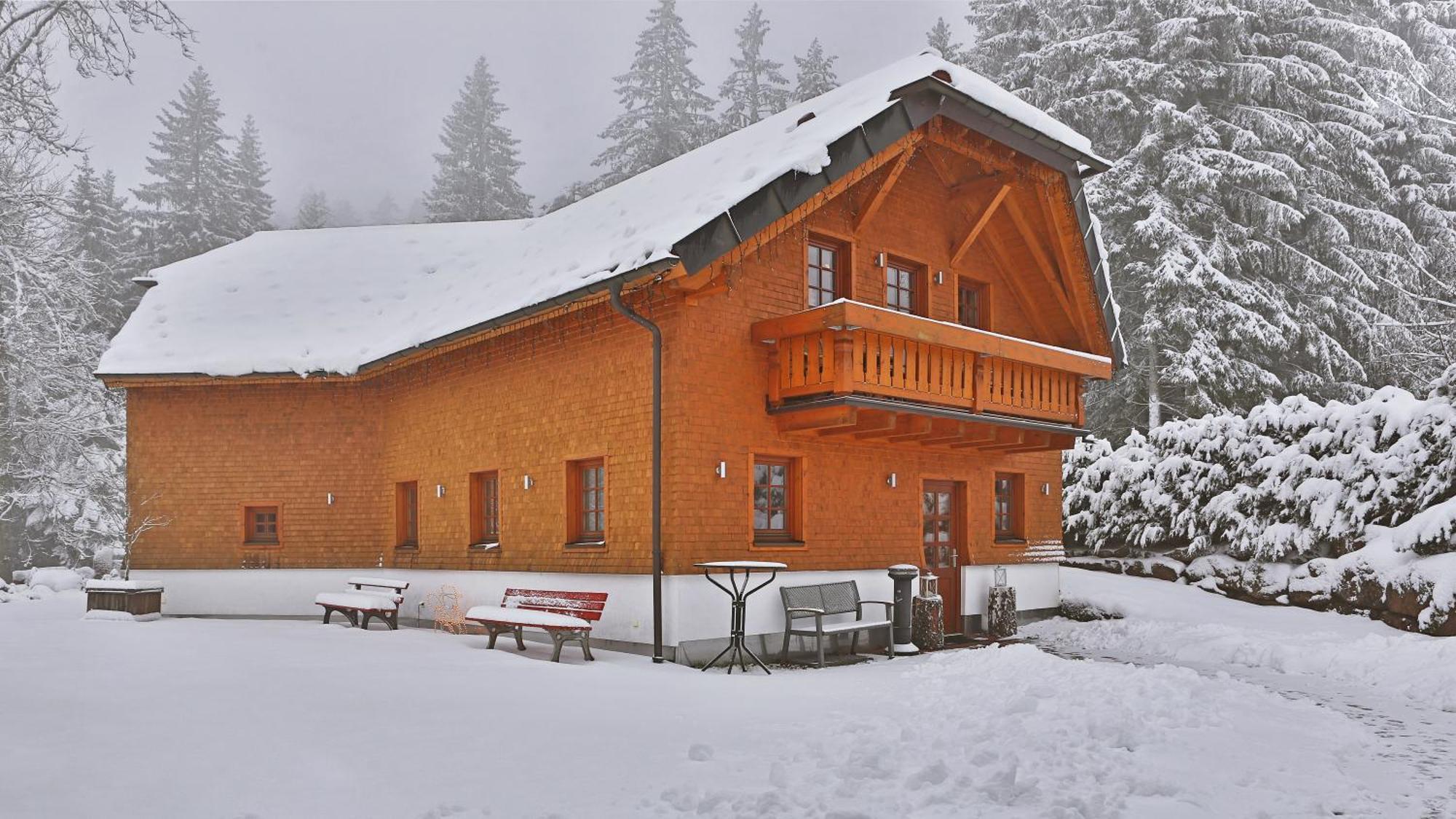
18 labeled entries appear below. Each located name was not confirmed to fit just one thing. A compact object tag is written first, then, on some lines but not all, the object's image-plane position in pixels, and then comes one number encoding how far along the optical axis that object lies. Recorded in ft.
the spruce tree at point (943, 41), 114.85
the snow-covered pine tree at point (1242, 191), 75.72
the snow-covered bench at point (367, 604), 44.91
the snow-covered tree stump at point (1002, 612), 46.98
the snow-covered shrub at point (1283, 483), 41.22
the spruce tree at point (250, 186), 133.90
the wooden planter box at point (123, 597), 48.98
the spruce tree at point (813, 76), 122.83
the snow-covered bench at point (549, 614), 34.65
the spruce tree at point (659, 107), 119.03
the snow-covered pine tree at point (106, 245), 108.47
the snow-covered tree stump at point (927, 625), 41.32
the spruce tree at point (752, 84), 127.95
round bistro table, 33.63
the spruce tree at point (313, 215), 154.51
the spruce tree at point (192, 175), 128.06
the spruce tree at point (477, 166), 135.13
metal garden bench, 36.83
